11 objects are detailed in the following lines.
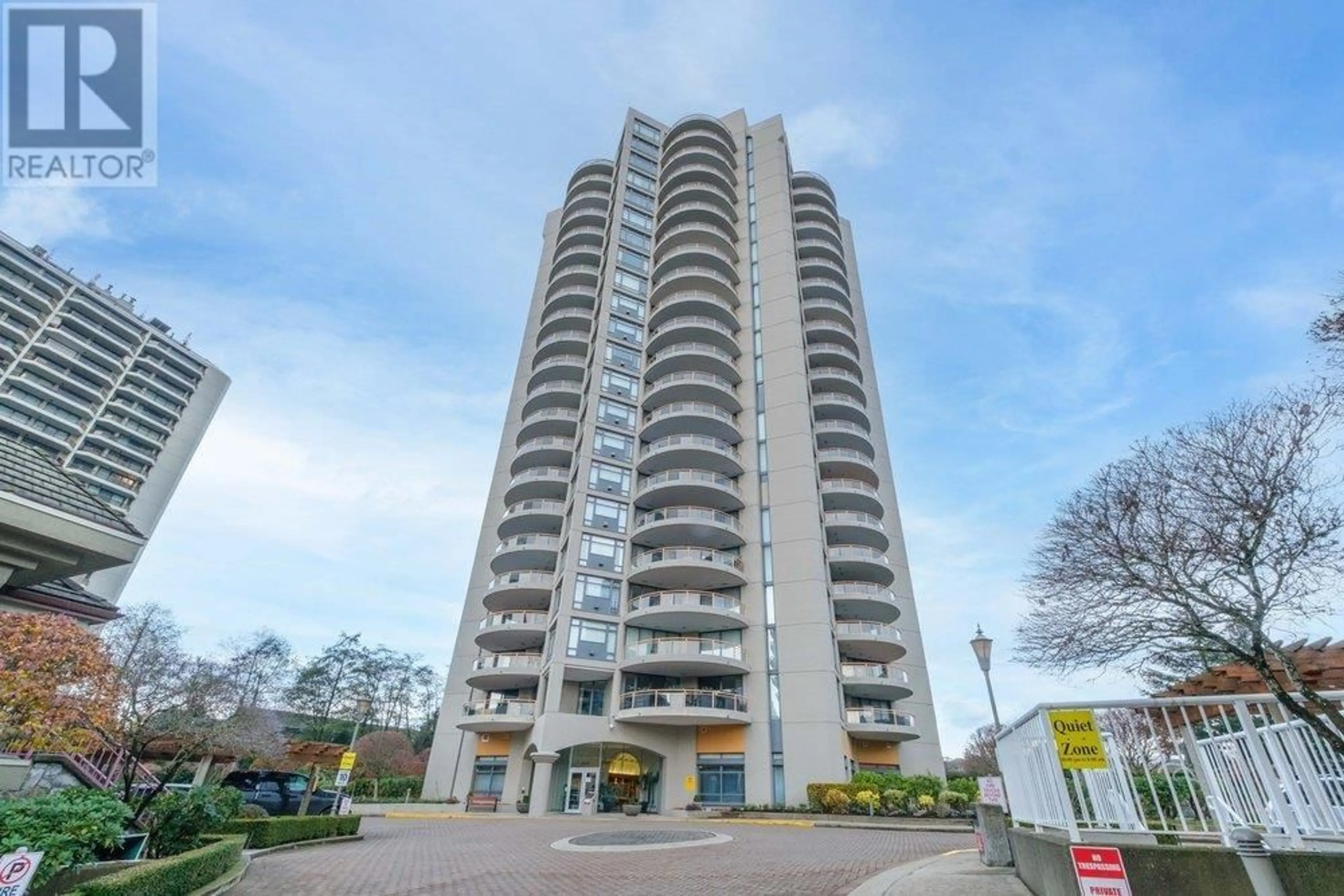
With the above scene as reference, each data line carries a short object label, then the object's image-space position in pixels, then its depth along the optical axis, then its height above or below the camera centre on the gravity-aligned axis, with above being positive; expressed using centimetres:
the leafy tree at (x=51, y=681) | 919 +139
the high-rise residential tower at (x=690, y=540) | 3086 +1364
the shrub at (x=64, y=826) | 714 -47
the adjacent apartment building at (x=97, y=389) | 5622 +3480
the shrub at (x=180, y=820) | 1096 -51
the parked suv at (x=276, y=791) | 2130 +1
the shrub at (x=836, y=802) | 2553 +48
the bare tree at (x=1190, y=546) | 820 +350
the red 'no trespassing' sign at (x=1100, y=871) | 462 -30
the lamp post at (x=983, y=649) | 1314 +319
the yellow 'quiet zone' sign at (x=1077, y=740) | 541 +67
